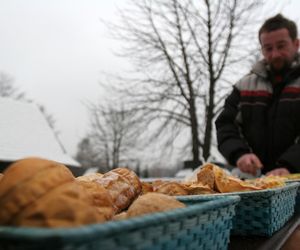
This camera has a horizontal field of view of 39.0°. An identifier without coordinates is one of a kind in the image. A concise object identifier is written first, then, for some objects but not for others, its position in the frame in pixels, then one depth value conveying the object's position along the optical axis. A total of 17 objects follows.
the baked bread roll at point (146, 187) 1.23
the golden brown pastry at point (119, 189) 1.03
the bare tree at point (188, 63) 11.99
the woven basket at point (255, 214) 1.20
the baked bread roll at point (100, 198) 0.78
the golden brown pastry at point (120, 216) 0.82
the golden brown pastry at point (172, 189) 1.17
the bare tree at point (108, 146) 25.16
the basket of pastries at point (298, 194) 2.00
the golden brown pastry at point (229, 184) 1.25
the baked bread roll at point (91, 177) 1.04
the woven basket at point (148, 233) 0.47
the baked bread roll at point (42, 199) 0.57
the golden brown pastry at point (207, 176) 1.29
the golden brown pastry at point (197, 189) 1.21
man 2.81
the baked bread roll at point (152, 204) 0.77
